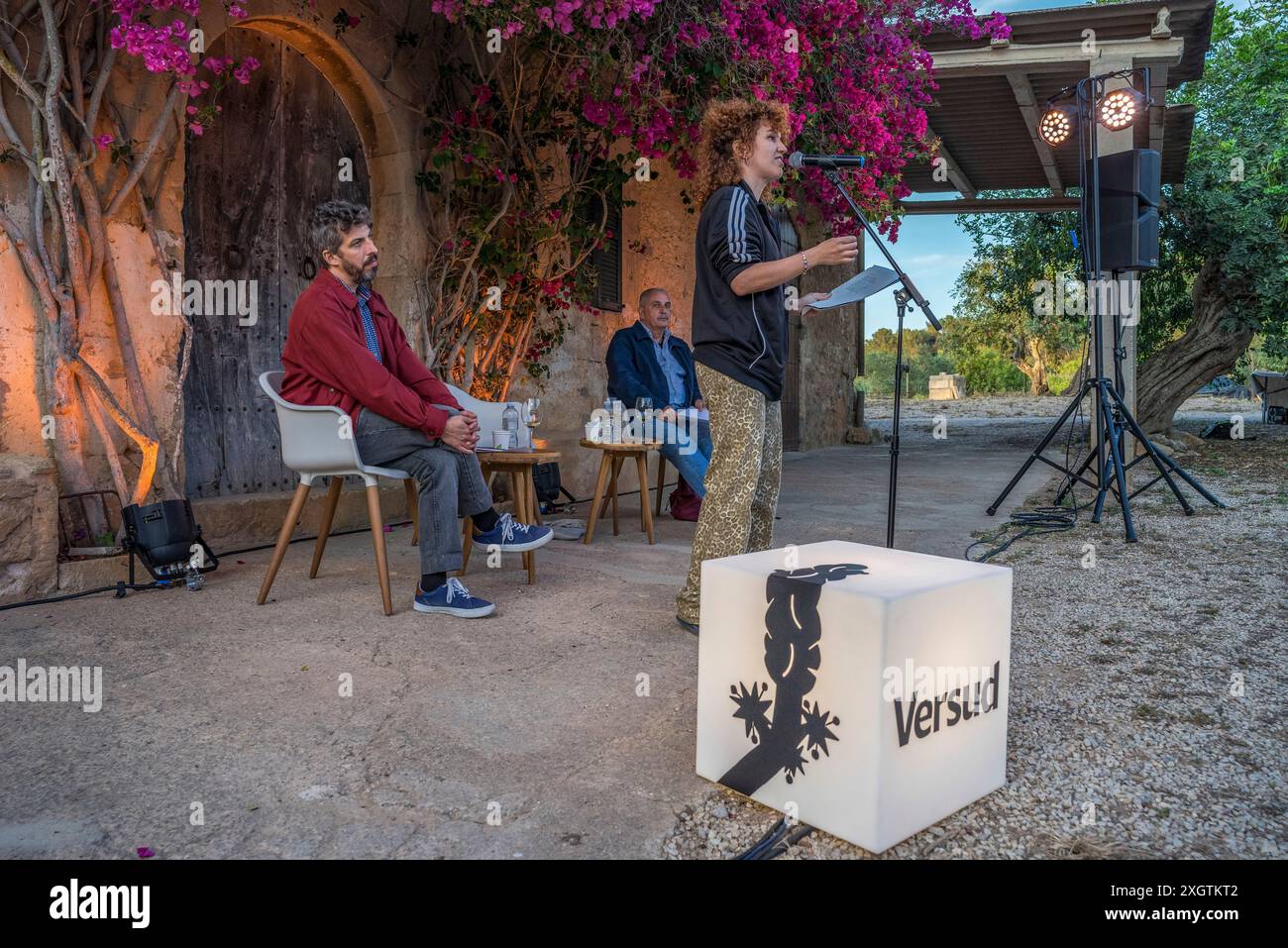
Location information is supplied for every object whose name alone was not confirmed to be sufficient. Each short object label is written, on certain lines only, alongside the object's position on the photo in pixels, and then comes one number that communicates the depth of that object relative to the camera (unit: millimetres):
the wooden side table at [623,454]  4387
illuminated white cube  1541
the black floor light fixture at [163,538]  3330
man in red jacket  3057
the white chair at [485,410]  4070
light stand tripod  4555
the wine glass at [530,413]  3951
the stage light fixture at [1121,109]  4977
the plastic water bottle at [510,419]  3870
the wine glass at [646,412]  4541
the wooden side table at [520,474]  3578
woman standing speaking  2713
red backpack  5238
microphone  2612
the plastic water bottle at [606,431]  4376
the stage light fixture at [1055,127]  5203
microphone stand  2705
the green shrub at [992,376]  22562
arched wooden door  4289
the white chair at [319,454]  3049
